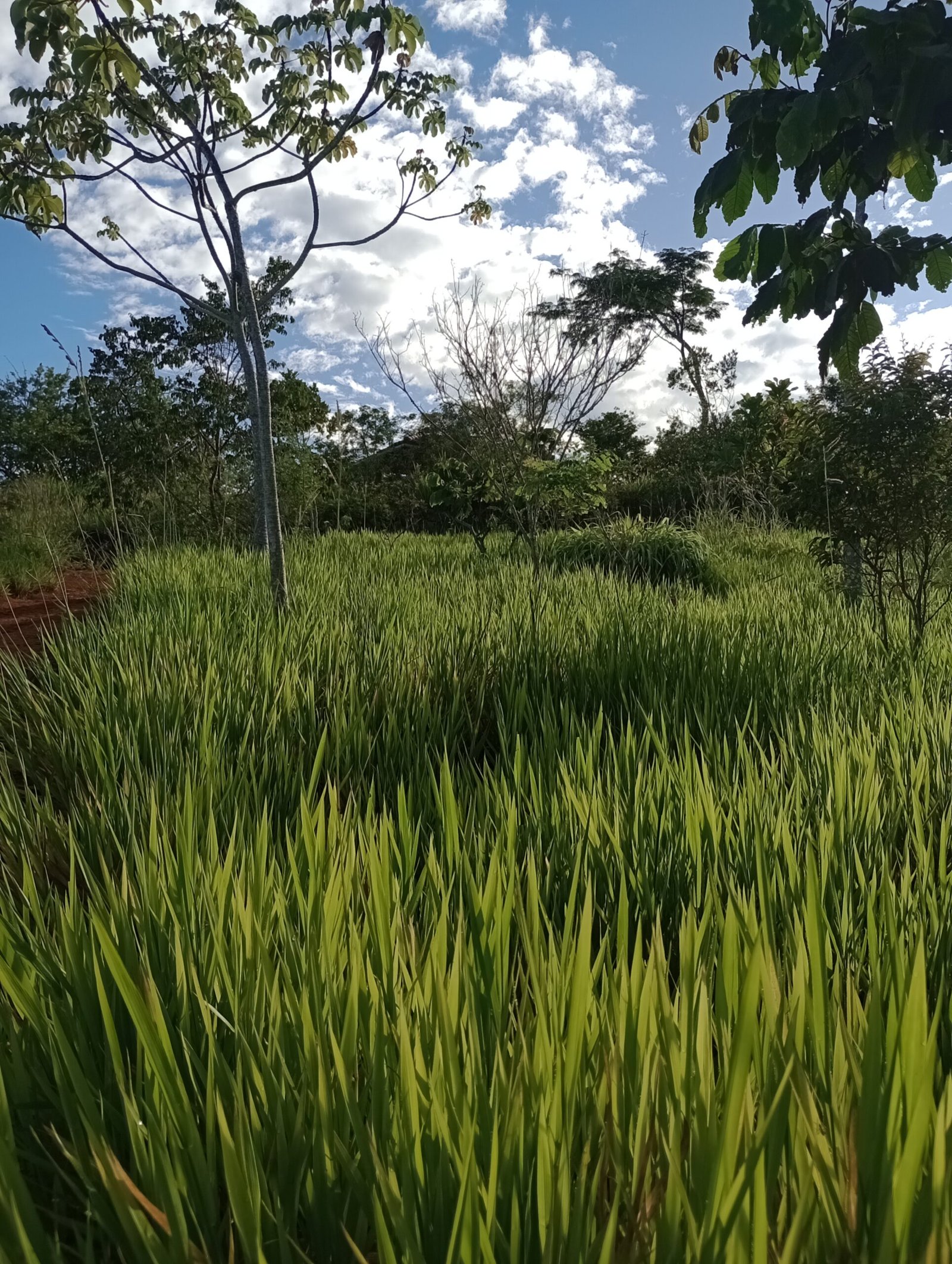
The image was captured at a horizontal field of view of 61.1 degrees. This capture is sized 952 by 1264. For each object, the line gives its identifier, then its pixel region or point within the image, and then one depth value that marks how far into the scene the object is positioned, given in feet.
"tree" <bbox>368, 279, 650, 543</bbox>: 23.26
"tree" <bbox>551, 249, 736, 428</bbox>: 91.66
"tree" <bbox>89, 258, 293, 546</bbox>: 35.29
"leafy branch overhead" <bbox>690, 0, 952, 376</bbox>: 5.19
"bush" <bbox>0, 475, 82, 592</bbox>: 24.07
